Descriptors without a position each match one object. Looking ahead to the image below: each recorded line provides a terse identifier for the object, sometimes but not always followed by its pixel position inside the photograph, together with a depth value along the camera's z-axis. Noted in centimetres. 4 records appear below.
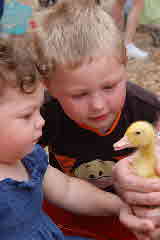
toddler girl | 60
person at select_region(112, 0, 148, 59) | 343
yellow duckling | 65
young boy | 73
